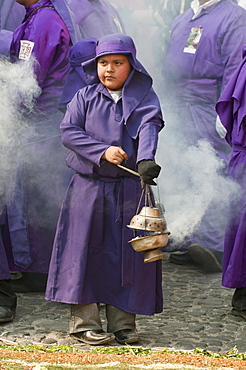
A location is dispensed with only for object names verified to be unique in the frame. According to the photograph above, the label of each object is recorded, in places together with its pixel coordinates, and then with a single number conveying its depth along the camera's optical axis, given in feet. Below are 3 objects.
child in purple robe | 21.44
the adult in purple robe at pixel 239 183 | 25.64
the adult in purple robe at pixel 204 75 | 34.67
